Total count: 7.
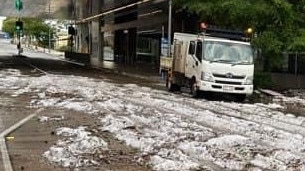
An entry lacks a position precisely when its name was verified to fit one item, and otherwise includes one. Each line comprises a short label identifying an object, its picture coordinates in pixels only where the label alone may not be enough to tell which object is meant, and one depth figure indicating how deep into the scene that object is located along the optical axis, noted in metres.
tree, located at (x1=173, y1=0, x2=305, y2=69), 28.17
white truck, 22.86
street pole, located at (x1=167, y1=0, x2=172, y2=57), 29.33
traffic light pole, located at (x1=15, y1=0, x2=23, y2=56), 50.23
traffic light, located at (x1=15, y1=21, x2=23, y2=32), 66.81
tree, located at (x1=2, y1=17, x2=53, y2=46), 129.00
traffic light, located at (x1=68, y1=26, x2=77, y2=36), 86.26
